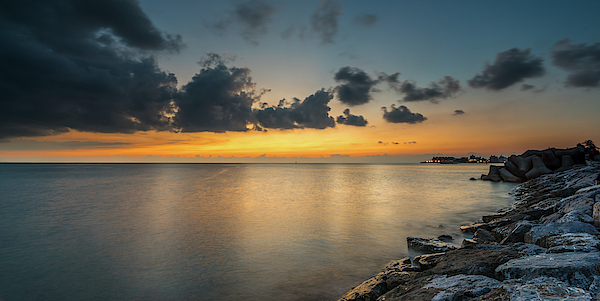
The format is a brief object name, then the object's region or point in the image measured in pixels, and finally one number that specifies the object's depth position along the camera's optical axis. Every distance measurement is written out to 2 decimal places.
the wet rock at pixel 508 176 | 44.00
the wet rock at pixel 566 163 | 38.38
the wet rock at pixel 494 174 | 49.44
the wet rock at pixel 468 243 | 9.59
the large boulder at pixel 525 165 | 42.25
